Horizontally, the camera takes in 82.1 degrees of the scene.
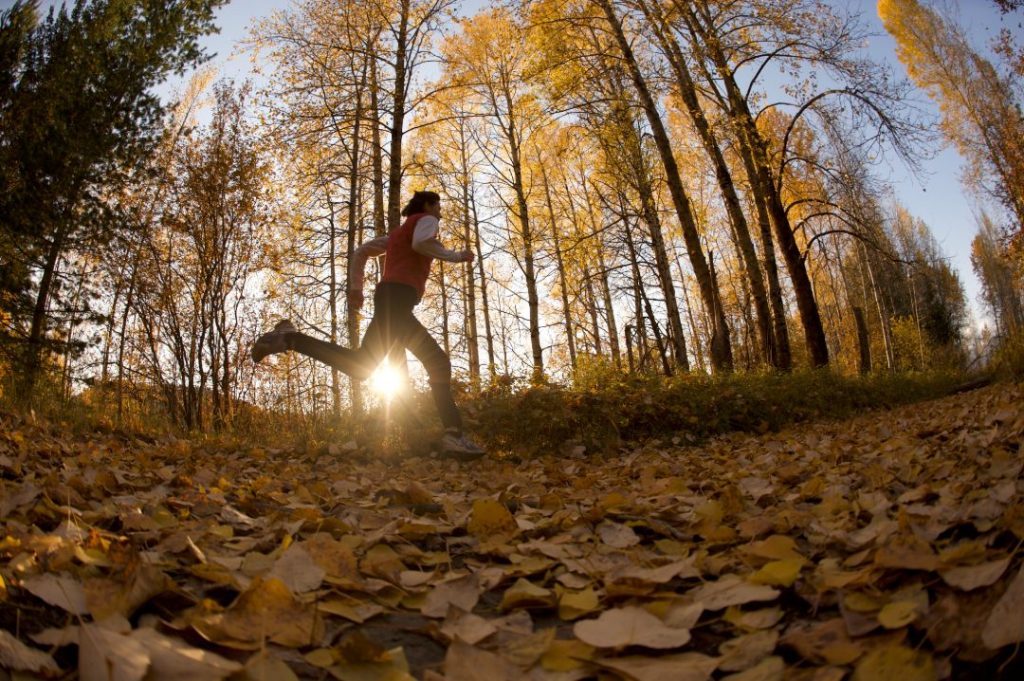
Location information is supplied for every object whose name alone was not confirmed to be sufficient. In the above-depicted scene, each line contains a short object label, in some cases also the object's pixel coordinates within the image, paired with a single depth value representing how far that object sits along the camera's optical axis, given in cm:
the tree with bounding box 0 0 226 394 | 684
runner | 421
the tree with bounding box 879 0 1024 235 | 2206
